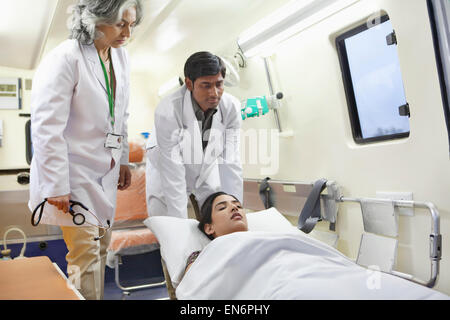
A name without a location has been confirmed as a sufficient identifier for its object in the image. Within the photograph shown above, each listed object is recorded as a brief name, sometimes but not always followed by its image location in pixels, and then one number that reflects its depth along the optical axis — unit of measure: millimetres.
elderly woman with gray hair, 1382
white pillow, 1497
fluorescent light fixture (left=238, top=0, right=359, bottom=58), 1825
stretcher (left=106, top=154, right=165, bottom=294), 2596
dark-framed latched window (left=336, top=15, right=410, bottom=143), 1849
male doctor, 1729
